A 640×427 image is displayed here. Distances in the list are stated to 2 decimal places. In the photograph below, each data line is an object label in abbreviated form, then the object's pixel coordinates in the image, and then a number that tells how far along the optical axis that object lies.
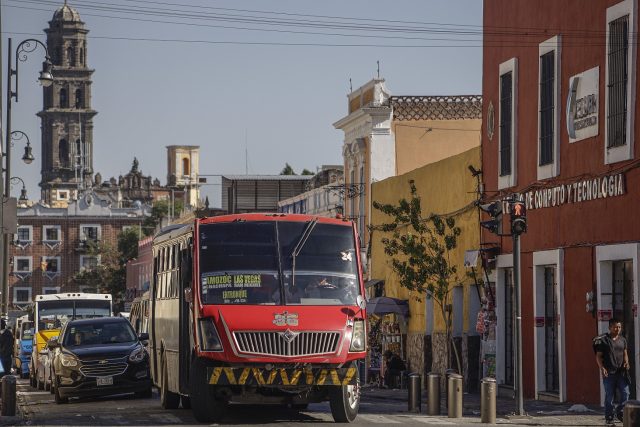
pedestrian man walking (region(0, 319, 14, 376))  42.00
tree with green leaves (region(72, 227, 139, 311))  149.62
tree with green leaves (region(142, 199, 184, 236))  162.62
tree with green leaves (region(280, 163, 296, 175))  151.25
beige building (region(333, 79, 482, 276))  56.12
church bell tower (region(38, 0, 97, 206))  187.00
